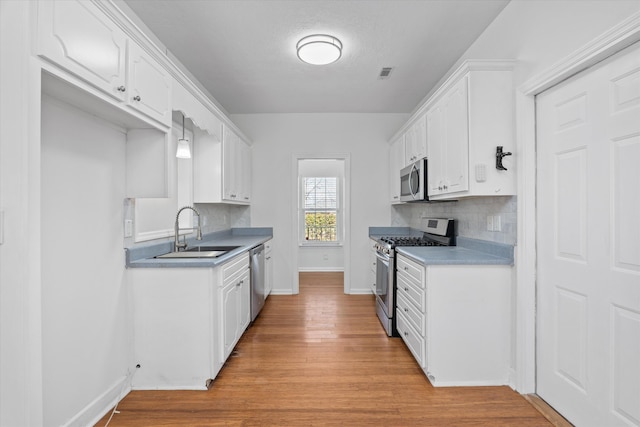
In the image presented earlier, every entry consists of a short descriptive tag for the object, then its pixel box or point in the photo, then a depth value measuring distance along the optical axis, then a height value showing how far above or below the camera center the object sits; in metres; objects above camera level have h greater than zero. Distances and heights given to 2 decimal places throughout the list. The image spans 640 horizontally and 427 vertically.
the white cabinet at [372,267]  4.18 -0.76
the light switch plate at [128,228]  2.08 -0.10
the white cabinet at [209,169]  3.18 +0.47
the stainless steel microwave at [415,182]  3.03 +0.34
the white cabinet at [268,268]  4.12 -0.76
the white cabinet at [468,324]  2.15 -0.78
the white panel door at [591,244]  1.43 -0.16
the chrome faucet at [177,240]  2.56 -0.23
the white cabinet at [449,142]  2.21 +0.59
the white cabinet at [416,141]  3.04 +0.80
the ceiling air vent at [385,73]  3.18 +1.52
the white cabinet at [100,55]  1.15 +0.74
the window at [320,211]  6.39 +0.07
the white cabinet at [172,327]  2.11 -0.79
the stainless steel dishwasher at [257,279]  3.28 -0.75
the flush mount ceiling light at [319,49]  2.56 +1.43
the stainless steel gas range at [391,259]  3.01 -0.48
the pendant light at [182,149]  2.50 +0.54
